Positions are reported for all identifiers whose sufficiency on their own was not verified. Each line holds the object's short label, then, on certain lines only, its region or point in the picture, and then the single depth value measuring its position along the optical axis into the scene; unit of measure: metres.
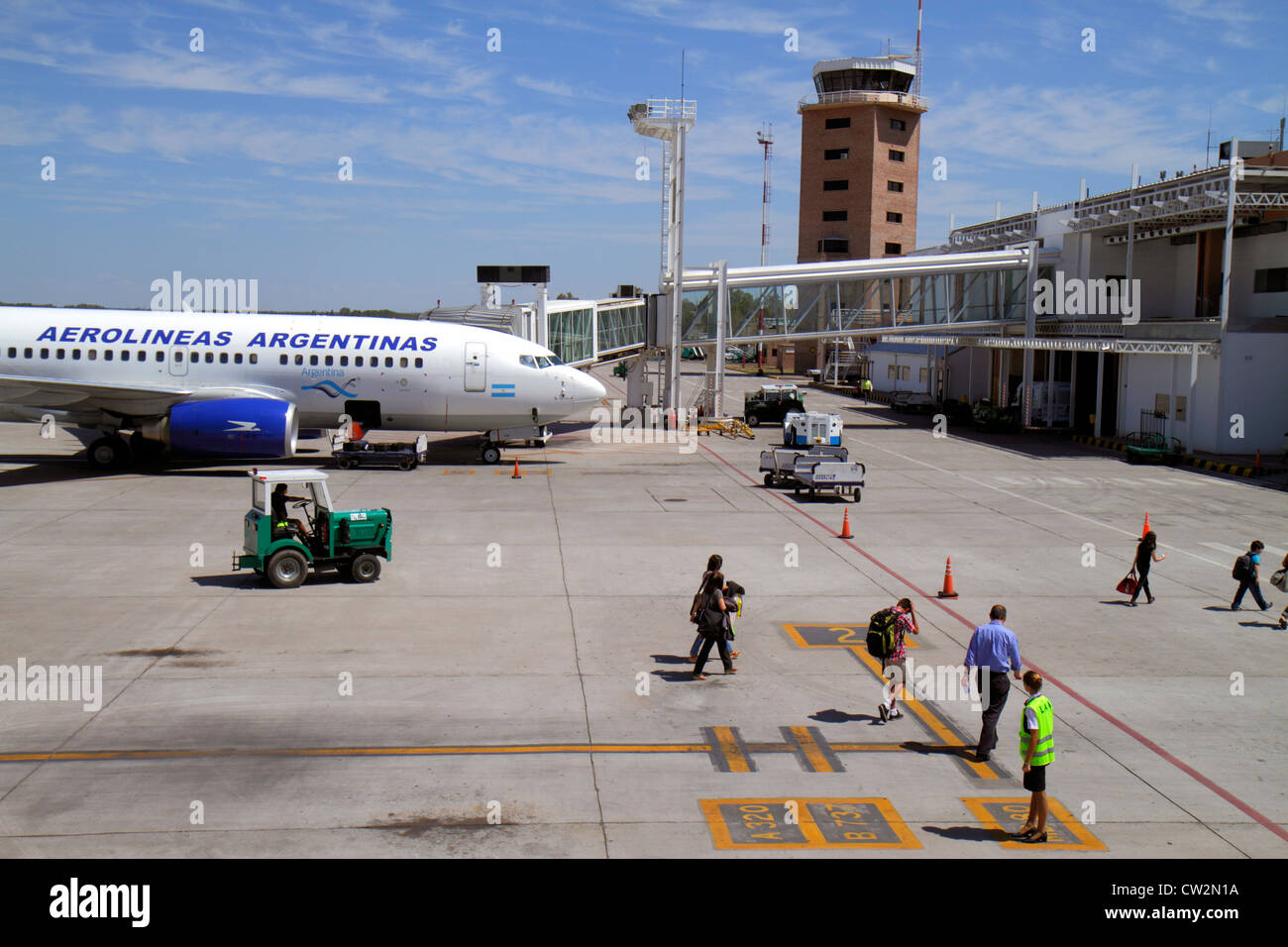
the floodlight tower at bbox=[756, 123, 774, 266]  134.75
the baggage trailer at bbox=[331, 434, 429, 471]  36.00
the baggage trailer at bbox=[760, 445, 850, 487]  34.19
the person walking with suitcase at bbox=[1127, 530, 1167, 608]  20.17
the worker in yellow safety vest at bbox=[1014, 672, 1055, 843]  10.44
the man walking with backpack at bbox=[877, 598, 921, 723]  14.50
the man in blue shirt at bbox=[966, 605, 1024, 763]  12.60
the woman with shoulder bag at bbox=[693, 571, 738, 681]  15.37
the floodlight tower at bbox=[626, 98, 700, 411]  52.06
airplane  33.66
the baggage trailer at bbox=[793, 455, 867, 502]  32.12
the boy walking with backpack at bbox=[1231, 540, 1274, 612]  19.77
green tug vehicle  20.20
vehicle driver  20.53
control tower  110.06
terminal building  43.44
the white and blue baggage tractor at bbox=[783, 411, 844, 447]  40.94
